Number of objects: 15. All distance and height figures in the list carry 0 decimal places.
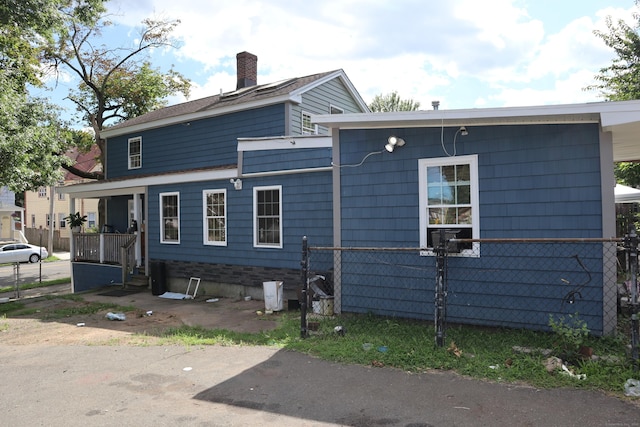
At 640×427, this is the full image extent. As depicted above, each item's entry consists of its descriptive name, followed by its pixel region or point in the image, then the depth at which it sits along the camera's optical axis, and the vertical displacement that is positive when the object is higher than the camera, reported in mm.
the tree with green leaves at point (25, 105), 11938 +3701
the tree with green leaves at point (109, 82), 22141 +7477
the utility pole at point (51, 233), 28538 -632
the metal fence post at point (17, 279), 14035 -1819
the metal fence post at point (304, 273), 6395 -786
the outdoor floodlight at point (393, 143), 7422 +1312
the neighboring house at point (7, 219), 37781 +487
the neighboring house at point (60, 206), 34406 +1501
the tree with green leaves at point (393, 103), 46656 +12575
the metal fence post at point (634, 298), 4645 -885
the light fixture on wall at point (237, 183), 11203 +986
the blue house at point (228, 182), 10164 +1105
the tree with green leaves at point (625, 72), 14566 +5451
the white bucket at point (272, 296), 9344 -1636
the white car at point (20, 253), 26797 -1828
